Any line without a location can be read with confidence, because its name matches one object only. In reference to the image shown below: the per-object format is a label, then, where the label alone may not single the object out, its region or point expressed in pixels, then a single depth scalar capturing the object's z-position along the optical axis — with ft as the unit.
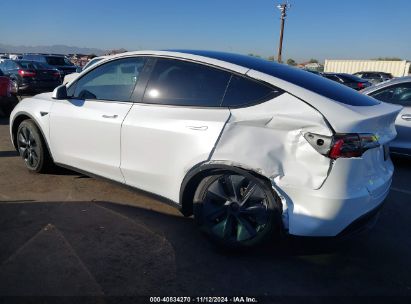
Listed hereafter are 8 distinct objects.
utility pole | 119.44
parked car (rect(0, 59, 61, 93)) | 44.87
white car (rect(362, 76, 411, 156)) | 19.03
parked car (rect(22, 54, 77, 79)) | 59.57
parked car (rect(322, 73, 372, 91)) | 56.00
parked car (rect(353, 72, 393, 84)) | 84.84
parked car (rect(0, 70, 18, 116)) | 28.60
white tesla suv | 8.67
